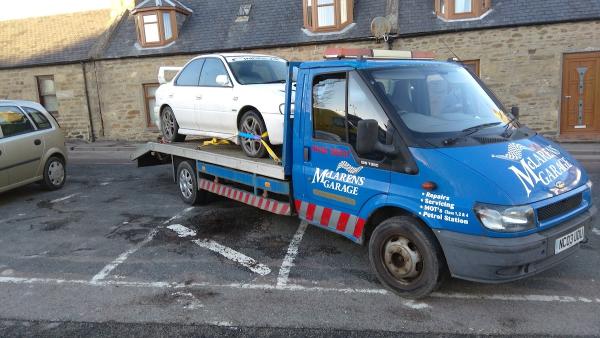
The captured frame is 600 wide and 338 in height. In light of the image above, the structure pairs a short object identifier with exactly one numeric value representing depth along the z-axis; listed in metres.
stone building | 14.16
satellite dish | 13.57
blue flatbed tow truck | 3.55
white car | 5.96
